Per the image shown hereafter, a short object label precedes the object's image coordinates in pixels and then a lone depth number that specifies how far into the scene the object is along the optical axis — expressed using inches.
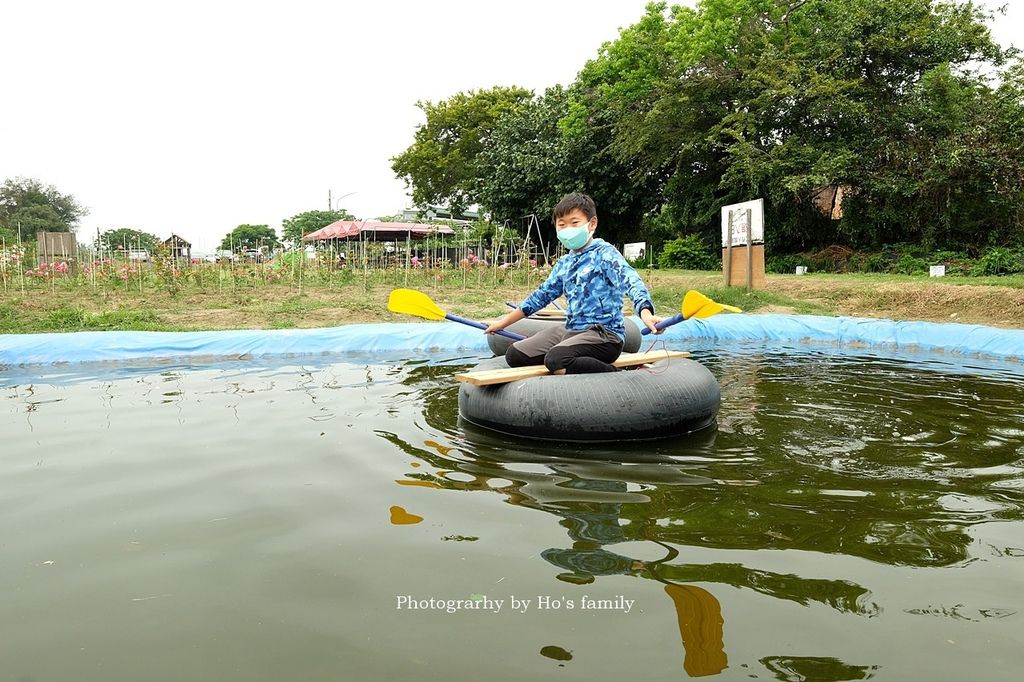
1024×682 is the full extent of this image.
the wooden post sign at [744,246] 471.5
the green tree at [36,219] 1673.2
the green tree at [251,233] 2536.9
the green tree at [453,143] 1300.4
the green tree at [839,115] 609.6
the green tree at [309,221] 2425.0
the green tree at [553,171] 919.0
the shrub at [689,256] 777.6
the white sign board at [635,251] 890.1
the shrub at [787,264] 717.2
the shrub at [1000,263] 544.1
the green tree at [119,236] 1994.0
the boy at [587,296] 162.9
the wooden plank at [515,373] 156.4
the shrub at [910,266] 599.8
